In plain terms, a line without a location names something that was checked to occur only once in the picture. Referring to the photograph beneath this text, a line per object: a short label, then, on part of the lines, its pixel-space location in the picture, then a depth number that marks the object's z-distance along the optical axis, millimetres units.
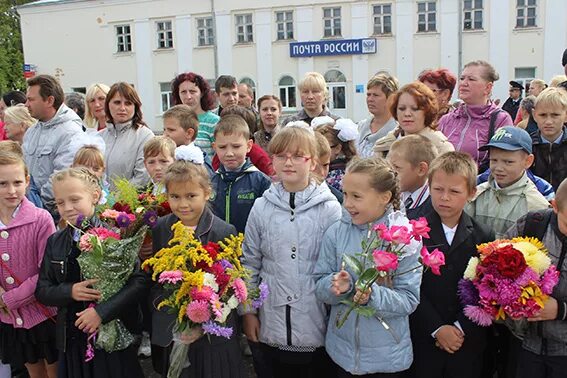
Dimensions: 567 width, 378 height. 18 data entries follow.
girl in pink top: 3641
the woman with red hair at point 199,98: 5734
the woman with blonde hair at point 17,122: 6039
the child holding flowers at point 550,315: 2773
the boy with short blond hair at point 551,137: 4570
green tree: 35447
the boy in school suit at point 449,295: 3066
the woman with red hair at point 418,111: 4207
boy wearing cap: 3270
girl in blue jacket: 2754
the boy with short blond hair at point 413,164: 3529
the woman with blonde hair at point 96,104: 6156
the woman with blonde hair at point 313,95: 5883
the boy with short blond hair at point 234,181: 3867
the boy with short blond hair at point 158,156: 4352
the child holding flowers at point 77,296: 3248
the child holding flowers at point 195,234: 3154
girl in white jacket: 3160
